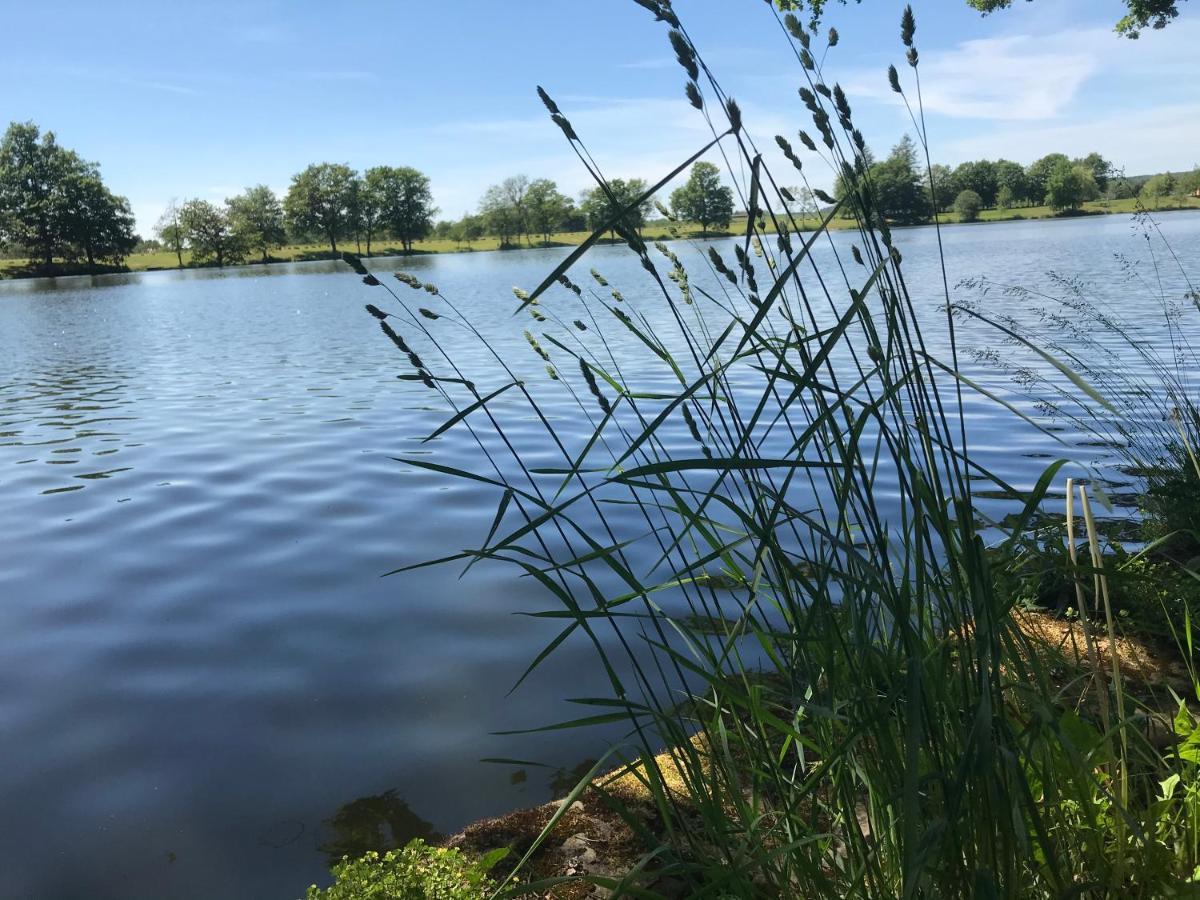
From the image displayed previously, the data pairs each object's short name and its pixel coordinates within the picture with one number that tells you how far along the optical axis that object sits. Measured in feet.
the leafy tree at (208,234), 293.64
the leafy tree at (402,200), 352.14
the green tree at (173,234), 296.10
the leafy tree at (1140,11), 32.50
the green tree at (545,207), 354.86
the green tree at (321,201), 330.34
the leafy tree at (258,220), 298.35
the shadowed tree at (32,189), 247.09
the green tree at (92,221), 252.01
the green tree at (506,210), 361.51
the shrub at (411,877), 5.28
